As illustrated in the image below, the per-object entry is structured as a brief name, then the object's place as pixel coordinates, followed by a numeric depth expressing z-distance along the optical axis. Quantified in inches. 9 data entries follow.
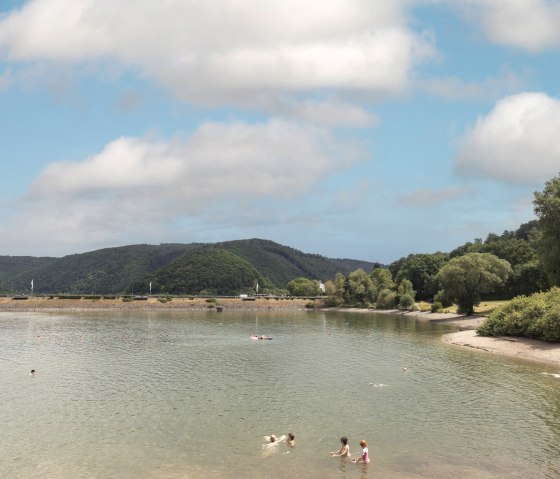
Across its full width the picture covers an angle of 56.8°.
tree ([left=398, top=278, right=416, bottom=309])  7704.2
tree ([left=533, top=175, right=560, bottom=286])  4015.8
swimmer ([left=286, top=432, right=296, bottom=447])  1439.5
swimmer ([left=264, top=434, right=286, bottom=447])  1445.4
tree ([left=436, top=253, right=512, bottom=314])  5236.2
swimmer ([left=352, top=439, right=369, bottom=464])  1310.3
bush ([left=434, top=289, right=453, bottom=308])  6496.1
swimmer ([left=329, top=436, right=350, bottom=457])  1352.1
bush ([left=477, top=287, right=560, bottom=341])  3117.6
